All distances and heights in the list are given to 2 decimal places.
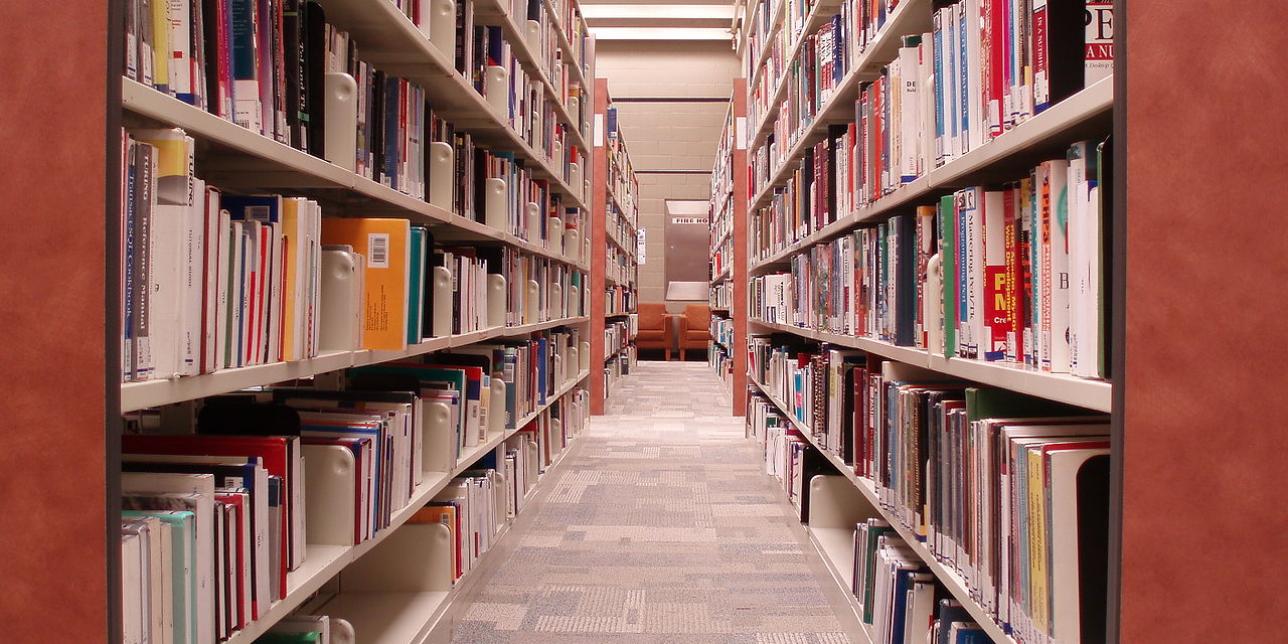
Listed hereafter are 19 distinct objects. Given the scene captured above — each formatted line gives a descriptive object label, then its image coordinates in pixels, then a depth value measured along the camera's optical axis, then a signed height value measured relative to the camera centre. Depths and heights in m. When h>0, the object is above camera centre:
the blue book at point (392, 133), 1.80 +0.40
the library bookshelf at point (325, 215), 0.81 +0.20
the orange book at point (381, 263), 1.61 +0.10
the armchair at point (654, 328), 11.09 -0.16
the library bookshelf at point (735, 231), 5.46 +0.61
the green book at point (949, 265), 1.33 +0.08
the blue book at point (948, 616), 1.42 -0.52
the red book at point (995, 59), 1.18 +0.37
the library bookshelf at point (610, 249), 5.66 +0.56
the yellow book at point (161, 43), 0.95 +0.32
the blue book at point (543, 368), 3.37 -0.22
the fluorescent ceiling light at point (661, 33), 10.80 +3.73
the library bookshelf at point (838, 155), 1.00 +0.26
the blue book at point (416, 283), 1.77 +0.07
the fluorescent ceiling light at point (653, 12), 10.48 +3.90
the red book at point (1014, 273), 1.15 +0.06
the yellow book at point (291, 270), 1.24 +0.07
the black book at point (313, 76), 1.38 +0.41
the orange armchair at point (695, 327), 11.05 -0.15
